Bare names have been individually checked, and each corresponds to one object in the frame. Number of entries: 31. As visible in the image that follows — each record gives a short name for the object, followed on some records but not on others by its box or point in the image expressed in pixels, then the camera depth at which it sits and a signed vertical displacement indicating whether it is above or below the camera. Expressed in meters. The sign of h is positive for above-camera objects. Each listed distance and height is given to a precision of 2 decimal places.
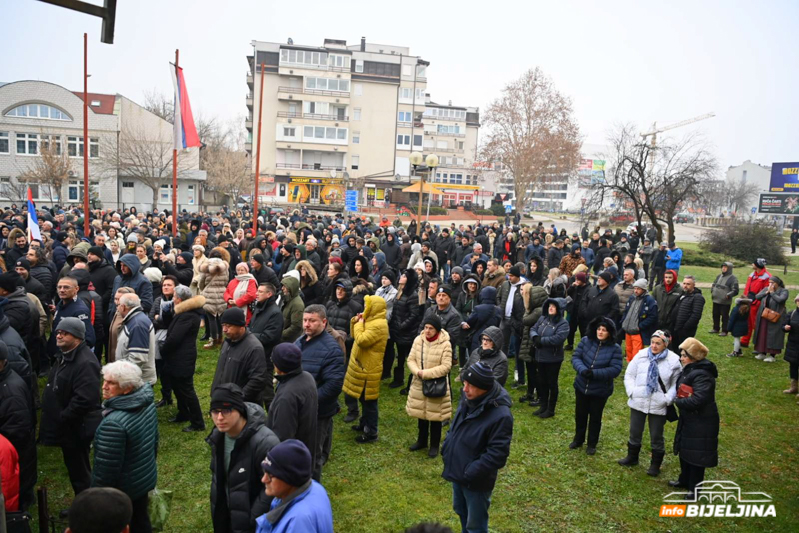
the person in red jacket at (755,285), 11.41 -1.25
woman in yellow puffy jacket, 6.48 -1.81
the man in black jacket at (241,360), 5.21 -1.60
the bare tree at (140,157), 35.91 +2.00
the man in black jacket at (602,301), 9.05 -1.41
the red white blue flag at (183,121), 13.05 +1.65
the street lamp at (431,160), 15.89 +1.31
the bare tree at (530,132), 46.44 +6.88
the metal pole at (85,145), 15.95 +1.27
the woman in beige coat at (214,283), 9.18 -1.58
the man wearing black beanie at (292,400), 4.31 -1.60
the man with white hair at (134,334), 5.80 -1.56
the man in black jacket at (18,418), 4.11 -1.80
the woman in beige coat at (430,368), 6.28 -1.86
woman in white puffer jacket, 6.07 -1.88
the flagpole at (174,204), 13.10 -0.40
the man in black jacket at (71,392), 4.62 -1.77
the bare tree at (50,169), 32.50 +0.75
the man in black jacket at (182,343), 6.47 -1.81
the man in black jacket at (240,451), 3.52 -1.68
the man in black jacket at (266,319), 6.65 -1.51
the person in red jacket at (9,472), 3.62 -1.96
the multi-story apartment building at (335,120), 60.28 +9.05
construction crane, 26.92 +3.31
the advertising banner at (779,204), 44.41 +1.97
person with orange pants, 8.84 -1.57
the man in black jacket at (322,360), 5.39 -1.59
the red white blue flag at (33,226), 11.44 -0.97
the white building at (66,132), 40.94 +3.87
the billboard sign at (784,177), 44.97 +4.21
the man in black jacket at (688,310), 9.19 -1.49
